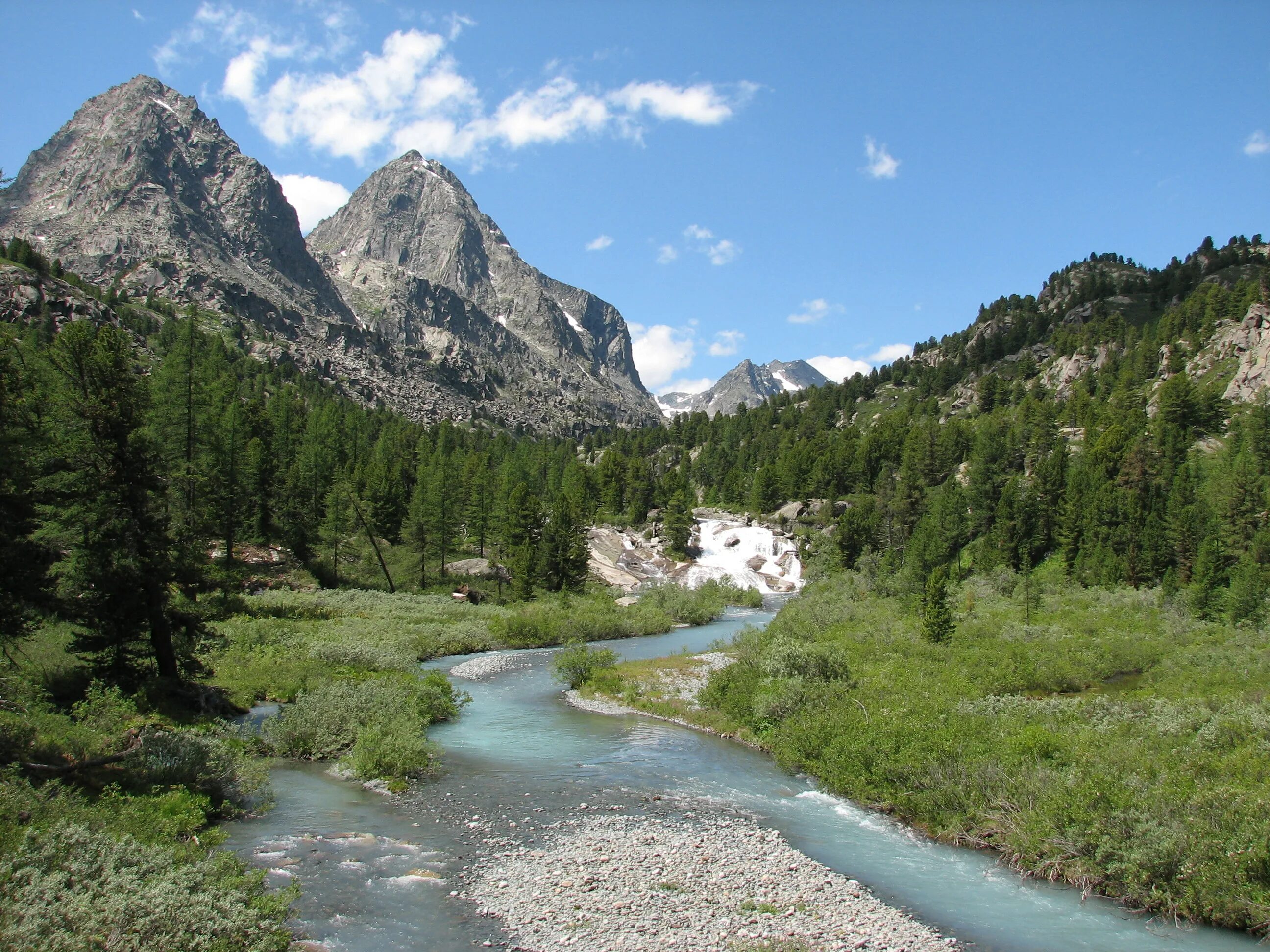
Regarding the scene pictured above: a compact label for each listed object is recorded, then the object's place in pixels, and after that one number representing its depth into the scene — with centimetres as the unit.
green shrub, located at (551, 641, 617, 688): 3838
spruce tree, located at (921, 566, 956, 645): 3897
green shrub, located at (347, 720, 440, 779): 2206
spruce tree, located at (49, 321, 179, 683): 2323
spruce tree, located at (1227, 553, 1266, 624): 4862
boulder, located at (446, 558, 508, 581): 7650
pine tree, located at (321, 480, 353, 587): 6875
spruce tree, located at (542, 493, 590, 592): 7675
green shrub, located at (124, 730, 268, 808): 1698
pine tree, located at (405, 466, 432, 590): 7169
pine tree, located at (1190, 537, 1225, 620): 5272
